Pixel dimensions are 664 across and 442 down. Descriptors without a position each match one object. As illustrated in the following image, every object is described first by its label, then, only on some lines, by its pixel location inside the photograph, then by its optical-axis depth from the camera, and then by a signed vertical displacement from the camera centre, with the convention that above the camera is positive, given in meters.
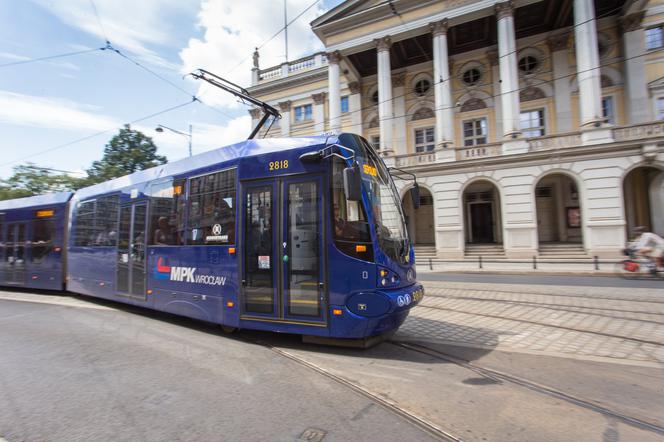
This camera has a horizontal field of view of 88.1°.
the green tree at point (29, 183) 34.16 +6.42
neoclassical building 17.81 +7.93
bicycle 12.34 -1.29
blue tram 4.67 -0.01
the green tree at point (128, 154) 52.22 +14.01
